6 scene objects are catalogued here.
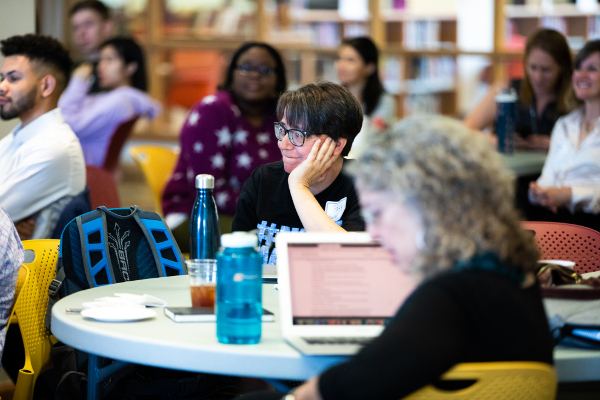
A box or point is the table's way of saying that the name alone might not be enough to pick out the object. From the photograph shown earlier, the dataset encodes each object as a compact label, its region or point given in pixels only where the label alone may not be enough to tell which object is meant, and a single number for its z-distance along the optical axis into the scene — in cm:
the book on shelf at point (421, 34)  1509
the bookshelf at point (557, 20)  1412
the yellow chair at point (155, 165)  753
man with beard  570
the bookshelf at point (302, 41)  1498
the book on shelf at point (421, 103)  1541
